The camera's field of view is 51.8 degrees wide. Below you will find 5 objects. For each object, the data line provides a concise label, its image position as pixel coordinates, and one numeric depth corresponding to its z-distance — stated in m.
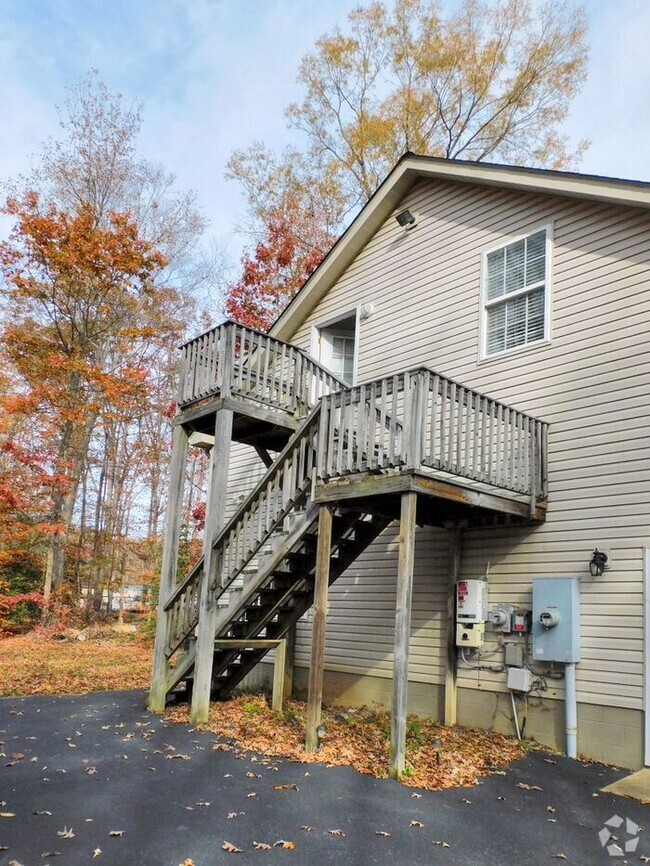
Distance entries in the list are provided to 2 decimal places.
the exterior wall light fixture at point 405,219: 10.88
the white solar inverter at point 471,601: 8.23
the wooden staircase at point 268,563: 8.23
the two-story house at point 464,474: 7.12
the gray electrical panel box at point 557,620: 7.28
